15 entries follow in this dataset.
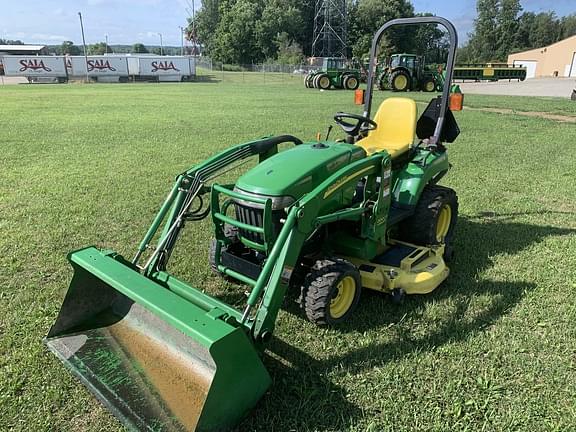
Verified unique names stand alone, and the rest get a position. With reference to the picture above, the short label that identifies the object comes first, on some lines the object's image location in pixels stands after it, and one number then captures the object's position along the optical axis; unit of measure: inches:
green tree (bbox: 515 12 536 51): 3607.3
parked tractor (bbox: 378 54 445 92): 1085.1
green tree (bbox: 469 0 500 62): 3622.0
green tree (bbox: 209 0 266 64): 2844.5
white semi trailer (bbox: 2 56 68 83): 1643.7
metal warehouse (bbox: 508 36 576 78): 2421.3
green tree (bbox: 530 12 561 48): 3737.7
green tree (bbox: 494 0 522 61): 3565.5
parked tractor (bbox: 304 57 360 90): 1167.6
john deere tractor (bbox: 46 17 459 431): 94.7
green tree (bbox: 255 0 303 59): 2773.1
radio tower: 2608.3
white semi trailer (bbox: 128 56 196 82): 1743.4
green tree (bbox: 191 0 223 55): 3479.3
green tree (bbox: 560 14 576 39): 3841.0
